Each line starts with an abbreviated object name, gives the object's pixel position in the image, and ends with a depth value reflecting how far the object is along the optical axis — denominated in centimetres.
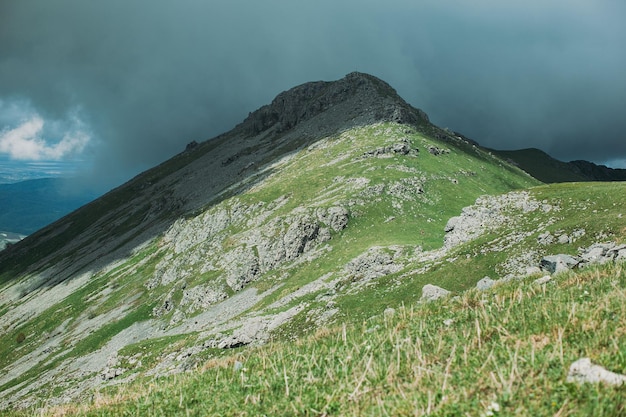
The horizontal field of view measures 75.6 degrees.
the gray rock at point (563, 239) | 4006
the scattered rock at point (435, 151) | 12769
